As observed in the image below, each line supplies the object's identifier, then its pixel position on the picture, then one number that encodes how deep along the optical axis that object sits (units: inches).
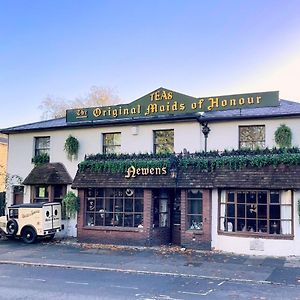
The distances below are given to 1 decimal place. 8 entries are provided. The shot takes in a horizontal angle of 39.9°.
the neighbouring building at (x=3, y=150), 1560.3
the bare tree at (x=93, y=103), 2062.0
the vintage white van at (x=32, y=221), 829.8
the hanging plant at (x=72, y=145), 905.5
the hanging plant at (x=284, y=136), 734.5
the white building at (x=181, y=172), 705.6
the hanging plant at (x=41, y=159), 952.7
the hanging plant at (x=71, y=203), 854.5
